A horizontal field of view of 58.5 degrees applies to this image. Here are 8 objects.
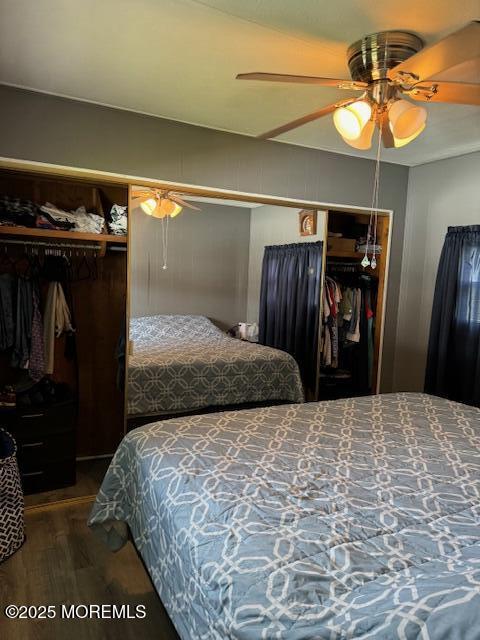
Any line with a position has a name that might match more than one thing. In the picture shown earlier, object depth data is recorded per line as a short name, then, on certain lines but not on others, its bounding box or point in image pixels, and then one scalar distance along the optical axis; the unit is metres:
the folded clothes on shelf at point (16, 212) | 2.65
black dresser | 2.69
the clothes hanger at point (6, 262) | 2.86
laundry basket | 2.03
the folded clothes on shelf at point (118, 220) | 2.94
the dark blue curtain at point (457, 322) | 3.31
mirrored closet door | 3.20
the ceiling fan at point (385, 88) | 1.70
